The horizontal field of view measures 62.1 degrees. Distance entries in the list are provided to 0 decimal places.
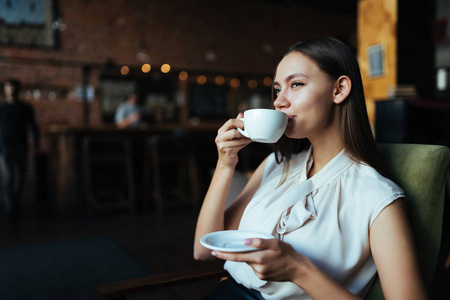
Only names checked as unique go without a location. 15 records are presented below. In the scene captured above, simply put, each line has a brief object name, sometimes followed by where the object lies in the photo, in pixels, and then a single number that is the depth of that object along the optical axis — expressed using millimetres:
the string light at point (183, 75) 7469
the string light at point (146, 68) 7156
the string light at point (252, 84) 8164
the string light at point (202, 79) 7652
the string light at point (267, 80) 8305
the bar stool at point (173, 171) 4680
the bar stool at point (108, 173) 4531
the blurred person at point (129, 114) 6289
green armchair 953
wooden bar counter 4738
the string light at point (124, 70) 7012
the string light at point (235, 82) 8023
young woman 791
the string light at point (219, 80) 7812
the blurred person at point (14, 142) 4309
